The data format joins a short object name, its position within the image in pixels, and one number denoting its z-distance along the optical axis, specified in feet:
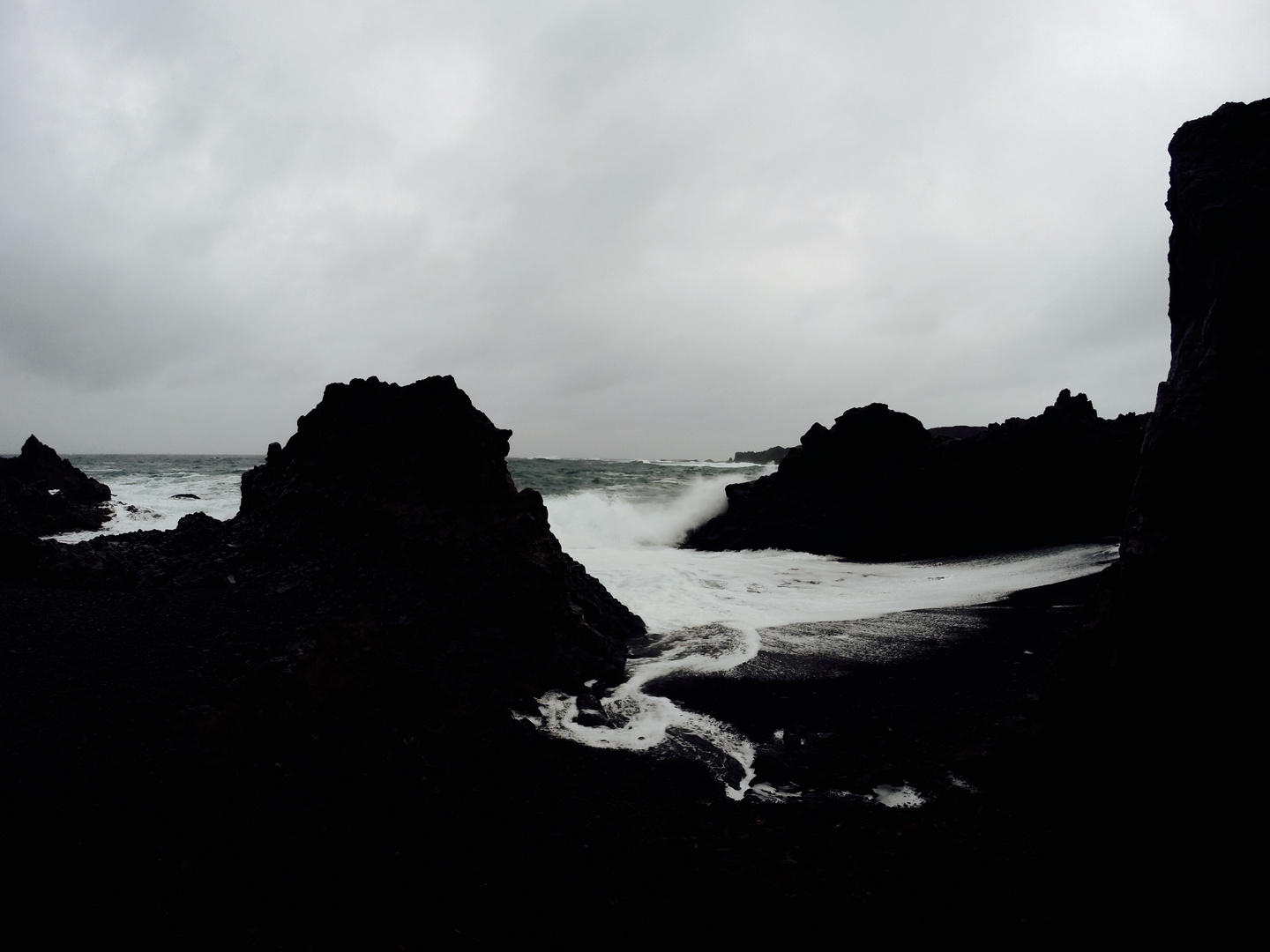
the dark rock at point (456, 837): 8.97
